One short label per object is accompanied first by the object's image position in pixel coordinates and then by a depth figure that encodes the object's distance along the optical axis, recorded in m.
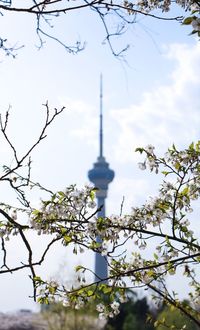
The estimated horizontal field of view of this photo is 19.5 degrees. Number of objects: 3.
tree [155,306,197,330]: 32.11
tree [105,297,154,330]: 33.44
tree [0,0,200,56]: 4.81
